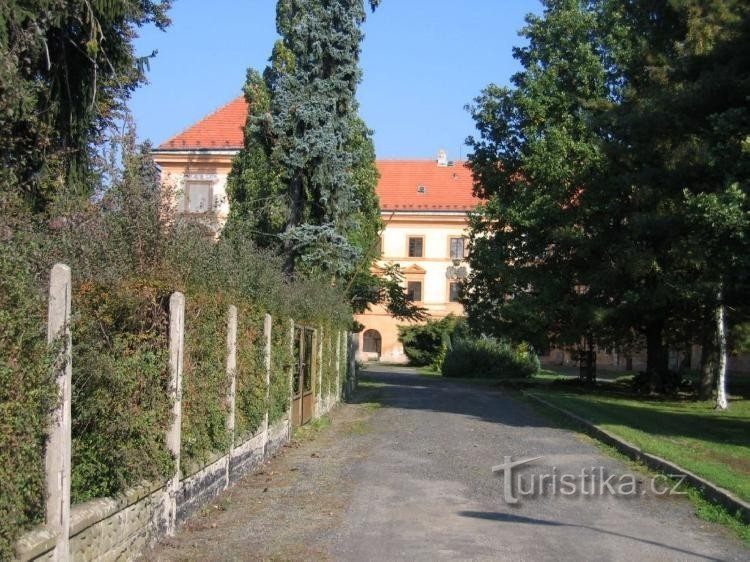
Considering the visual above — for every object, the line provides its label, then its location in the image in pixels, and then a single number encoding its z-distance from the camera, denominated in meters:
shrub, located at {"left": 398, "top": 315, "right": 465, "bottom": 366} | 59.53
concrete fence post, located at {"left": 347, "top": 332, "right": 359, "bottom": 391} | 29.20
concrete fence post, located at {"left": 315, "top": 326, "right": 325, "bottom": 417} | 19.52
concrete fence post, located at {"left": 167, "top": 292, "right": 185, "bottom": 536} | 8.05
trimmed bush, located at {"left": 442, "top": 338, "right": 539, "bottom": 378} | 46.31
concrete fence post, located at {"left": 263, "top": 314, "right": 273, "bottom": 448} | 12.88
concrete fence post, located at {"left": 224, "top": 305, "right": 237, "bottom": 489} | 10.40
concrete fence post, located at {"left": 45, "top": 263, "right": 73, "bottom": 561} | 5.57
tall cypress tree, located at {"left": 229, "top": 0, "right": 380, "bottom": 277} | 24.97
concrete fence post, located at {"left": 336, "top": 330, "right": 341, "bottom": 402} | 23.67
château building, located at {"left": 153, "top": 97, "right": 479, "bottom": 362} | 65.50
